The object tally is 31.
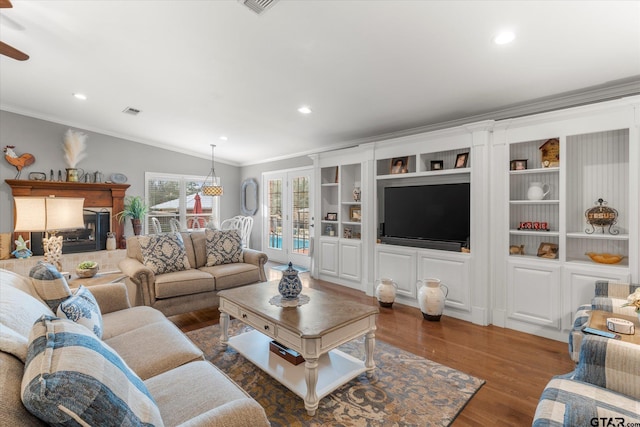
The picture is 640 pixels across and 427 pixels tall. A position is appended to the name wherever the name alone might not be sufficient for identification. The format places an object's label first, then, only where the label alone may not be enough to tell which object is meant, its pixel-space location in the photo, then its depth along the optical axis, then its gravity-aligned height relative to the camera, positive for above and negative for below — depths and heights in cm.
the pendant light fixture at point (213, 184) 615 +64
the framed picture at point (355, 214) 487 -8
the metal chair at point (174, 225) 555 -26
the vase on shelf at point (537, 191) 321 +17
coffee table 193 -87
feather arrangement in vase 554 +119
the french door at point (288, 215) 634 -12
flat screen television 360 -9
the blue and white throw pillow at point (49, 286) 181 -44
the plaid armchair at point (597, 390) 129 -86
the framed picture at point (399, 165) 422 +61
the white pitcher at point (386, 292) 388 -106
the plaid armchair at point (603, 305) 221 -72
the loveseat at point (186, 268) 318 -69
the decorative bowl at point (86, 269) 457 -87
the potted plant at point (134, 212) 611 -2
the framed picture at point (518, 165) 327 +46
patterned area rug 187 -127
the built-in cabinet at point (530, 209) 282 -2
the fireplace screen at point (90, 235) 563 -45
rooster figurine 505 +90
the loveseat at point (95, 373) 73 -49
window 676 +20
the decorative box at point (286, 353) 227 -110
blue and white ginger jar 245 -60
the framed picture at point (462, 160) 366 +57
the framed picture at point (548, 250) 311 -44
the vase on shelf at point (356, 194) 487 +24
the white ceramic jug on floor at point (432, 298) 339 -100
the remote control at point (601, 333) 173 -73
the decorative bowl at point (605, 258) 277 -47
